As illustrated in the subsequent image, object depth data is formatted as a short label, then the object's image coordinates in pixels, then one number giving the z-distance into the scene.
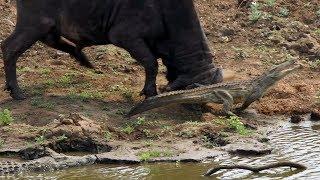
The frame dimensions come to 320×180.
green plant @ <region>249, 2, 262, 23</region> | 25.25
